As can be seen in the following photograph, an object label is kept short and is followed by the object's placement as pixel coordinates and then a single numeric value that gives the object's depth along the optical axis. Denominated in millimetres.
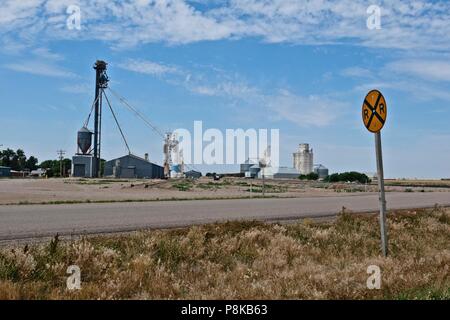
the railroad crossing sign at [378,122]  9562
